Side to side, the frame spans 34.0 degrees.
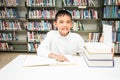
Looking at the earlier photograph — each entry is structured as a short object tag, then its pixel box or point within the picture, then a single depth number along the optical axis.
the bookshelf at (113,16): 4.66
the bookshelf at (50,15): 4.75
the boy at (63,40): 1.99
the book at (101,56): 1.49
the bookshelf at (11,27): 4.89
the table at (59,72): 1.27
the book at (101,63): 1.50
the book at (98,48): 1.50
